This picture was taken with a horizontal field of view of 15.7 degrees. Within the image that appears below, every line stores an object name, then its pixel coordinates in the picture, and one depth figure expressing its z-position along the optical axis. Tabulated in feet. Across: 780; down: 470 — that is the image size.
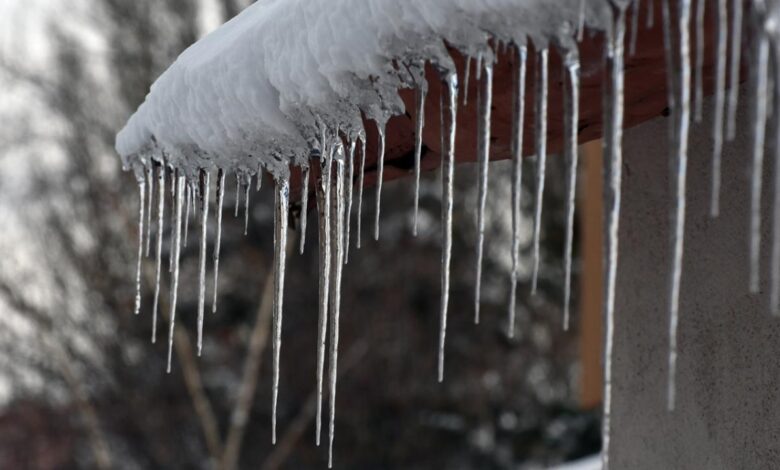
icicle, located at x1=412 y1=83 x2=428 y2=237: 12.43
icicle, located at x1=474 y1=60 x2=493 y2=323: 12.20
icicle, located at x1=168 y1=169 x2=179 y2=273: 14.92
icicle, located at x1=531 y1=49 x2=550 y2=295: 11.78
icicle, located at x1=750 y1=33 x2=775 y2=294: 11.00
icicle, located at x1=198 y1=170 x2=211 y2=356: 14.76
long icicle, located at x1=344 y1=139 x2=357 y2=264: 13.42
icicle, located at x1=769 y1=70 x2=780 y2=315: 11.13
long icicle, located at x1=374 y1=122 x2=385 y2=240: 12.99
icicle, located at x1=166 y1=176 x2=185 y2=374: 15.04
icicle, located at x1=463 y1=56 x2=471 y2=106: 11.99
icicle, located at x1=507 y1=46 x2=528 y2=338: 12.00
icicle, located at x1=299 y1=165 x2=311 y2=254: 14.01
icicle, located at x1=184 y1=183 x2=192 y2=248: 15.19
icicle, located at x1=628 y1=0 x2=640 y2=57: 11.24
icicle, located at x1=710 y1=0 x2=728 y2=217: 11.01
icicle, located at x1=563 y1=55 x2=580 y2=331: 11.74
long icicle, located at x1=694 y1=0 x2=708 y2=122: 11.12
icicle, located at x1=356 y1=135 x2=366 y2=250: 13.27
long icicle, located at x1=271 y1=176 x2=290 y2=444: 14.57
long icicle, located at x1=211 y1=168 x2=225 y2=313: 14.64
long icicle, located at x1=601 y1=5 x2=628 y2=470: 11.38
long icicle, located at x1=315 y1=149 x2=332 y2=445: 13.84
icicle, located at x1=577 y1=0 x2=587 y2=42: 11.19
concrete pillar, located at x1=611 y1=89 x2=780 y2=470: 13.48
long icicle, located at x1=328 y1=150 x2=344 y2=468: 13.56
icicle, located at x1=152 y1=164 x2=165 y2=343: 14.98
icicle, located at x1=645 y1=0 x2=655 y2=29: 11.18
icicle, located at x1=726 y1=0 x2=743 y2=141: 11.03
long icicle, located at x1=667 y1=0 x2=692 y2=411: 11.29
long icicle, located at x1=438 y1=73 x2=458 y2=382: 12.49
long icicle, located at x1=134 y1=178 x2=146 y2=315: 15.62
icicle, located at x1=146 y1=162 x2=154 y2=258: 14.91
